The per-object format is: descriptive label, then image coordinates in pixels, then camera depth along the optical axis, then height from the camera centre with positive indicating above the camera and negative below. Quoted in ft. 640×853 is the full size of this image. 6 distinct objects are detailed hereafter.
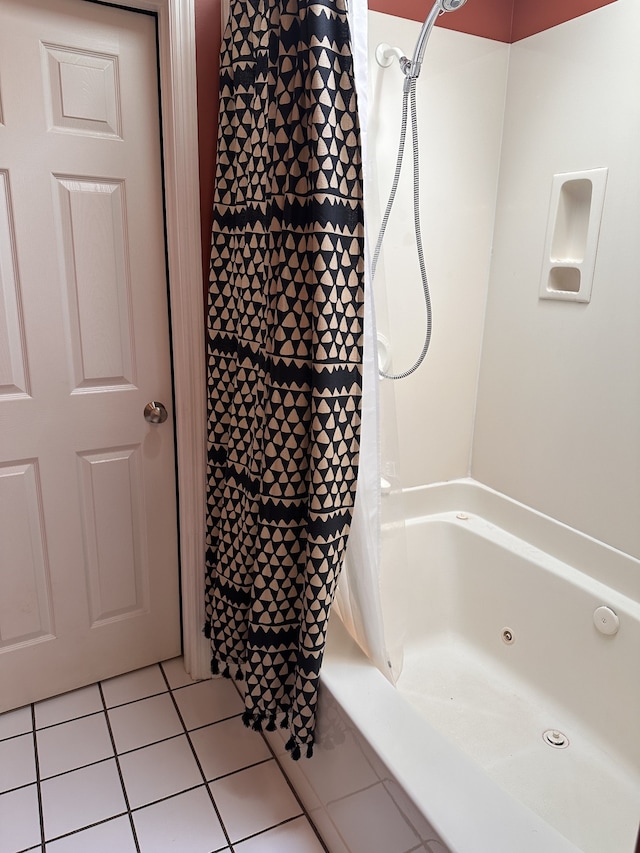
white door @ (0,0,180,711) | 4.79 -0.68
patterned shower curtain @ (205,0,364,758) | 3.63 -0.28
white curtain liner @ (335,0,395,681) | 4.12 -1.84
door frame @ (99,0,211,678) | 4.83 -0.04
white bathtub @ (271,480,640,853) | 3.49 -3.20
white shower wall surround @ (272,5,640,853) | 4.75 -1.75
